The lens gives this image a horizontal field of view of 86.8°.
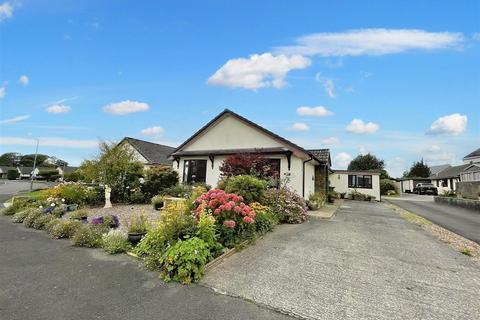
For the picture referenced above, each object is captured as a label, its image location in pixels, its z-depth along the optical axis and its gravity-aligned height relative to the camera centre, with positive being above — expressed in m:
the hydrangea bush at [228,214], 6.28 -0.82
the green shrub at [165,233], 5.33 -1.13
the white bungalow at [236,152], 13.97 +1.78
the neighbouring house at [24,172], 77.17 +1.97
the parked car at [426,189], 41.12 -0.52
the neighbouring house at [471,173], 33.14 +1.89
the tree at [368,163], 51.70 +4.60
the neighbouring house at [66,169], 65.72 +2.72
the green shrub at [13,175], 73.06 +0.85
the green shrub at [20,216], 10.16 -1.55
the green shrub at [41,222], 8.98 -1.55
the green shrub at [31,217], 9.28 -1.46
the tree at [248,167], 12.47 +0.77
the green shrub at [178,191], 14.39 -0.58
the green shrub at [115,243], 6.17 -1.57
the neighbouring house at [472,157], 45.38 +5.46
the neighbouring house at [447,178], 40.94 +1.46
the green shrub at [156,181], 15.33 -0.01
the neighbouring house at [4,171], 82.06 +2.16
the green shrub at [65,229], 7.65 -1.51
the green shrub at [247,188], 8.95 -0.20
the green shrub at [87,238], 6.70 -1.58
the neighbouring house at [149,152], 28.10 +3.46
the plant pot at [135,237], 6.41 -1.43
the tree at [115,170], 14.45 +0.59
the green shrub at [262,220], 7.80 -1.18
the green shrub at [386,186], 39.00 -0.15
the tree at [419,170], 60.40 +3.76
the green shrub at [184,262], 4.53 -1.48
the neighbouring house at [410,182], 51.47 +0.72
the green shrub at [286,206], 10.05 -0.92
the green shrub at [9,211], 11.86 -1.55
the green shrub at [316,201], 13.81 -1.01
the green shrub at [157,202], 12.39 -1.07
